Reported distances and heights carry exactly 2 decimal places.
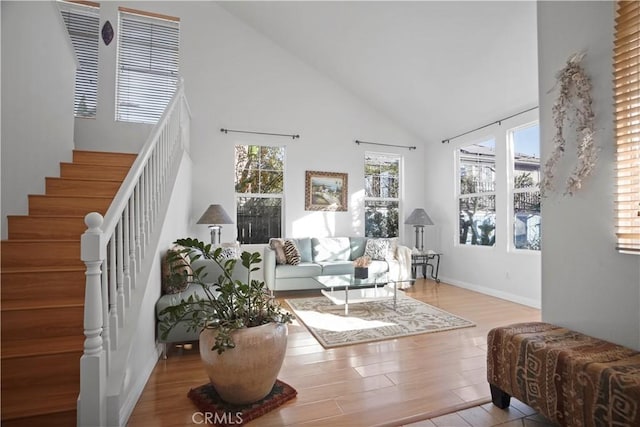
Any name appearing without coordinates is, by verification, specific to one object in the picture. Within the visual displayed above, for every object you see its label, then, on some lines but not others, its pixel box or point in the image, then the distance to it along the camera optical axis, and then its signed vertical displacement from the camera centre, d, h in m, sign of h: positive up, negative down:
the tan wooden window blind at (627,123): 1.57 +0.52
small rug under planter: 1.63 -1.11
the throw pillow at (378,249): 4.82 -0.51
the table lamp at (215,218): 4.12 +0.00
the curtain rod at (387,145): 5.57 +1.43
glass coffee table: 3.40 -0.92
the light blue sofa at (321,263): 4.30 -0.71
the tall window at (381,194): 5.70 +0.48
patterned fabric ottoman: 1.24 -0.75
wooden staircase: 1.49 -0.54
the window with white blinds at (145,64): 4.50 +2.40
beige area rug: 2.87 -1.14
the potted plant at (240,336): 1.64 -0.67
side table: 5.27 -0.82
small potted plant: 3.63 -0.63
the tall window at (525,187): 4.02 +0.44
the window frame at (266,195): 4.92 +0.38
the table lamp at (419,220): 5.37 -0.03
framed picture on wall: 5.23 +0.48
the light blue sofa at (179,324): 2.34 -0.82
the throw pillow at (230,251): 3.56 -0.42
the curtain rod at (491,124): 4.05 +1.46
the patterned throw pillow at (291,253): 4.46 -0.53
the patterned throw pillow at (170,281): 2.50 -0.54
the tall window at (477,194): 4.66 +0.41
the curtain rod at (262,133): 4.82 +1.44
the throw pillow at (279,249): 4.48 -0.48
